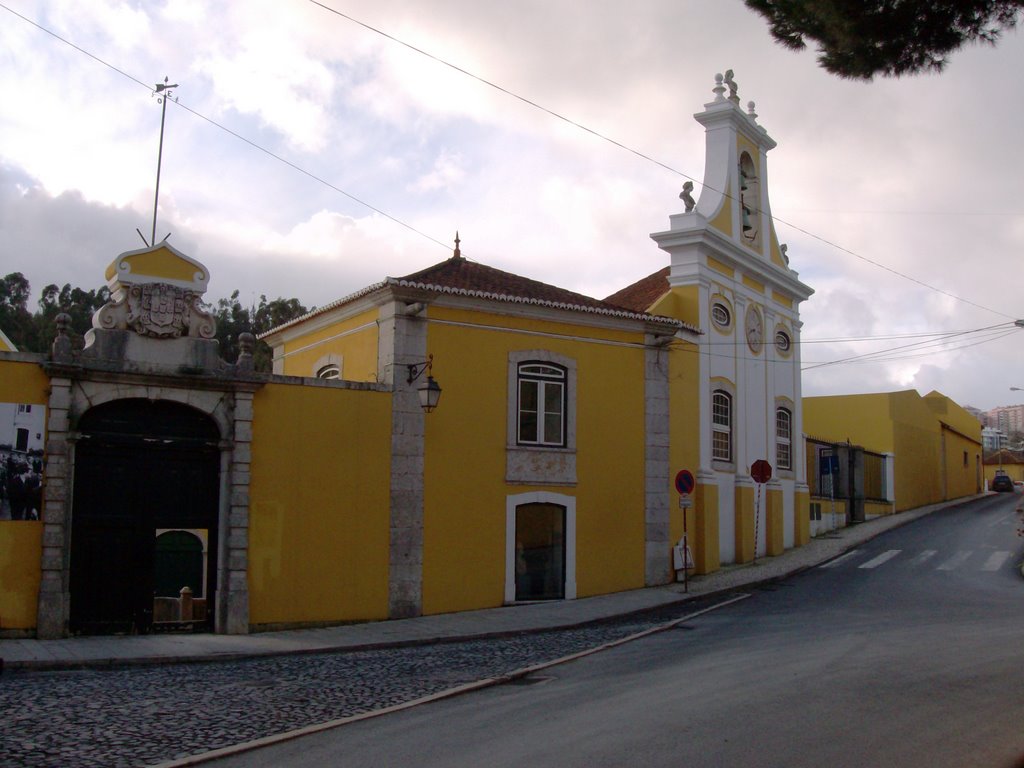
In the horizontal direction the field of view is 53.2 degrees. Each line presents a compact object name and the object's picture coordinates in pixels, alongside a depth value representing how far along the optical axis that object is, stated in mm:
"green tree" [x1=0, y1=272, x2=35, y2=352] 39512
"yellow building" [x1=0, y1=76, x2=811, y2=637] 14438
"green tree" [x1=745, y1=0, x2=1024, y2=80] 9086
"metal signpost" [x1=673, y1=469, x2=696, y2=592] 19094
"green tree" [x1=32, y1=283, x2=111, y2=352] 37094
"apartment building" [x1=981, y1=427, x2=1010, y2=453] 123000
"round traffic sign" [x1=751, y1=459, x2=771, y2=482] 21000
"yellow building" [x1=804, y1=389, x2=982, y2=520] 36688
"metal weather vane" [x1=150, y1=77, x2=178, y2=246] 18812
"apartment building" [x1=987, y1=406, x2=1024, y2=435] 175125
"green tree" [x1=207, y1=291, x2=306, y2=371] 39656
